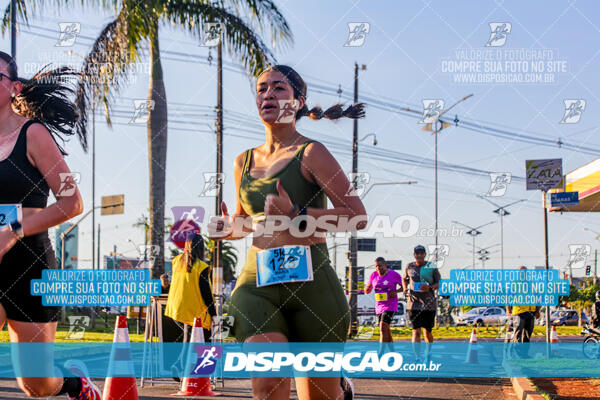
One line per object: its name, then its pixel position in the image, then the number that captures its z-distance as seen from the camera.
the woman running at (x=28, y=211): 4.26
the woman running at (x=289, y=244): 3.78
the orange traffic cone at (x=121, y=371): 6.46
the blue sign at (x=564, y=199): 13.45
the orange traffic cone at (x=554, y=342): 15.74
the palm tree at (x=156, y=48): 15.04
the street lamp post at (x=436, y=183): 23.70
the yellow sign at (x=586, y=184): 15.29
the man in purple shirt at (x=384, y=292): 11.66
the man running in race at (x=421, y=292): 11.16
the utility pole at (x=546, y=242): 12.96
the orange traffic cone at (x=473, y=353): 12.75
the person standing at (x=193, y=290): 8.71
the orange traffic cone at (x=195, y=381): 8.26
